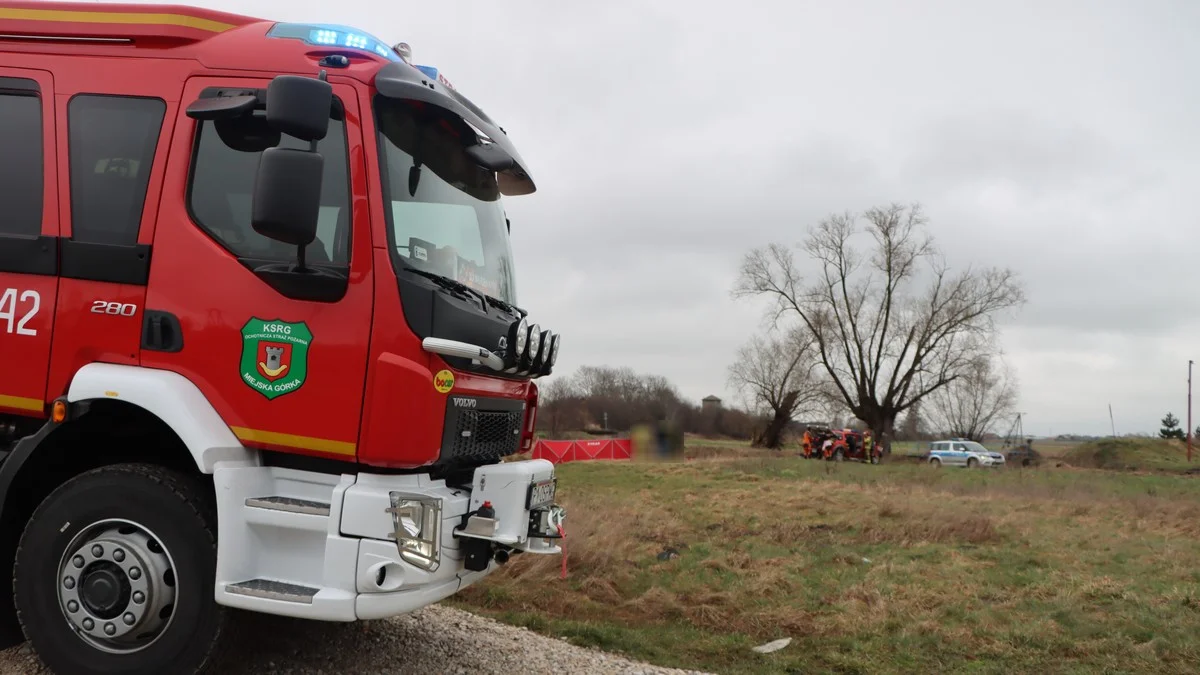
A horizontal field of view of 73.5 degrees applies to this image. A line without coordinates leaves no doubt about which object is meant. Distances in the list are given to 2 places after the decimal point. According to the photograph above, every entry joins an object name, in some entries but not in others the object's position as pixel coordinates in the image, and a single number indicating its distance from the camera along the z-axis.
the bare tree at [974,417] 66.62
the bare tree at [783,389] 53.03
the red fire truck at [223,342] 3.55
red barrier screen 28.41
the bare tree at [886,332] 45.81
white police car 37.75
